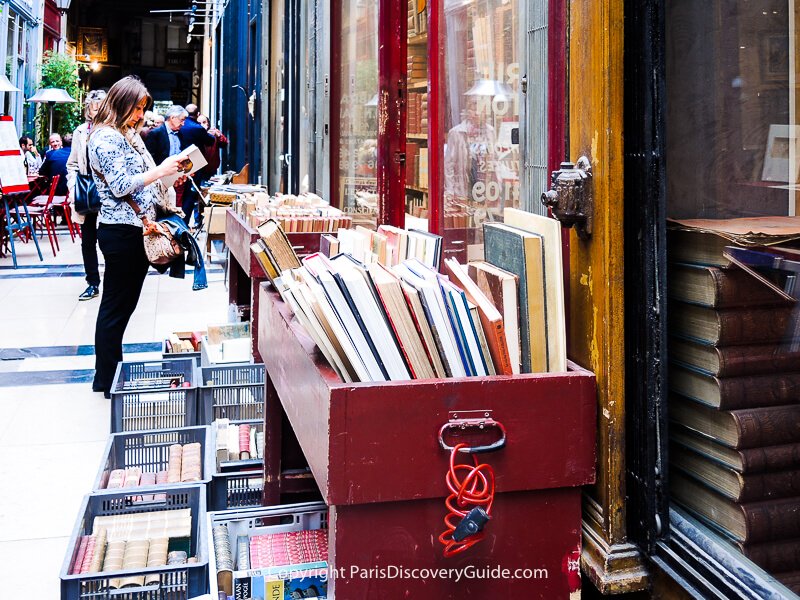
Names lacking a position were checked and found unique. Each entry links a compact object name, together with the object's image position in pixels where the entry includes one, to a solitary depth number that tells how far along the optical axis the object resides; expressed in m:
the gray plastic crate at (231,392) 4.05
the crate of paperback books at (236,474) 3.18
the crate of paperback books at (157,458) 3.30
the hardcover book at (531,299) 1.92
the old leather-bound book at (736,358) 1.69
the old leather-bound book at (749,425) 1.71
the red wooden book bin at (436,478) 1.75
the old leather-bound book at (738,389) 1.70
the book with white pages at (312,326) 1.87
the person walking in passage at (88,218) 6.47
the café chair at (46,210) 12.81
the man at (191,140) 11.78
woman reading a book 4.86
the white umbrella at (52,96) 18.86
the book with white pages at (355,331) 1.84
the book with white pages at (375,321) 1.85
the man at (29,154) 16.52
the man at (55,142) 15.60
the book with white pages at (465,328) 1.84
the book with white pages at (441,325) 1.85
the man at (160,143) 9.52
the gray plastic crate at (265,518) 2.59
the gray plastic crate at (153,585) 2.34
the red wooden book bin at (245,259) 4.04
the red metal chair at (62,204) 13.50
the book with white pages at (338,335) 1.83
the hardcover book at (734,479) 1.71
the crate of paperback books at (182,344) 5.20
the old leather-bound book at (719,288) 1.71
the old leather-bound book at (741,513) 1.70
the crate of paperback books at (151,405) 3.94
